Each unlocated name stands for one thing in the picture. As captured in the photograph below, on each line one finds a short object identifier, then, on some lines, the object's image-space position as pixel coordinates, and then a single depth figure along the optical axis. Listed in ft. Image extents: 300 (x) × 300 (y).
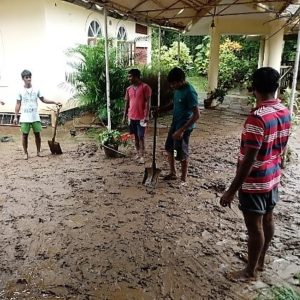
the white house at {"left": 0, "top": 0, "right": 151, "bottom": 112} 27.66
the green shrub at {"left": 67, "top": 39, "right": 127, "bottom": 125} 26.32
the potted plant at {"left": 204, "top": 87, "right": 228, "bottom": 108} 39.50
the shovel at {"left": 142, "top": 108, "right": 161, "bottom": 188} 16.36
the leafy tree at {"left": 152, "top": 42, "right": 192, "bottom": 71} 57.36
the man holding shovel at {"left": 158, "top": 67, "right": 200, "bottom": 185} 14.51
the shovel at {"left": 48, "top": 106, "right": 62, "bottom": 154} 21.08
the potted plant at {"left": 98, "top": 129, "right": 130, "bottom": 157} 20.68
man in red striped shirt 7.88
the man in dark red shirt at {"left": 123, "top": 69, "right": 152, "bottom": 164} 18.58
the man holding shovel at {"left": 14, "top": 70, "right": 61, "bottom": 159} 19.26
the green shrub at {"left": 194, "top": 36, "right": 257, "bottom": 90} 57.36
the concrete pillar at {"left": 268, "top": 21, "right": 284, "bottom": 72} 35.17
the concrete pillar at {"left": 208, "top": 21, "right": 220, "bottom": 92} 38.22
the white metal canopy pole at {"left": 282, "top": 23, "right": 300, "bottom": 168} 18.43
